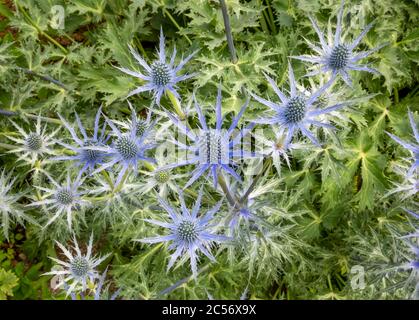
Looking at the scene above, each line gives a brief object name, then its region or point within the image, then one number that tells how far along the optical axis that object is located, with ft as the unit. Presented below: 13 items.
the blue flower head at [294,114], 2.55
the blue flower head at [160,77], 2.77
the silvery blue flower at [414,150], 2.60
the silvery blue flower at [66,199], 3.07
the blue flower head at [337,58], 2.76
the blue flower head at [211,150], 2.53
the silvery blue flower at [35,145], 3.18
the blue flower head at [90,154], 2.89
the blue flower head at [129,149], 2.74
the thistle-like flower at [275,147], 2.61
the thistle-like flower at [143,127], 2.74
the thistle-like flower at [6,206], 3.21
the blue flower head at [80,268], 3.09
